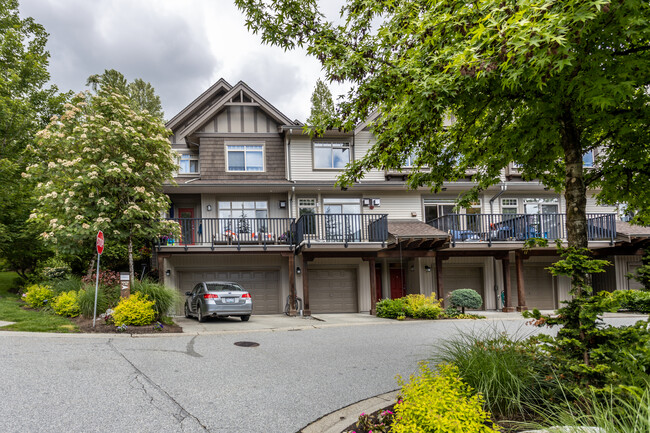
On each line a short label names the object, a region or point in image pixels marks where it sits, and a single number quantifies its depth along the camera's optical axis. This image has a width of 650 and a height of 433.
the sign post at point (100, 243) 10.77
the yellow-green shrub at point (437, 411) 3.27
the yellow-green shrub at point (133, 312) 11.25
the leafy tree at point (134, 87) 29.16
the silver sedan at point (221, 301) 13.58
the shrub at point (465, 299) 16.16
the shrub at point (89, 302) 12.26
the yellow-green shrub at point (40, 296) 15.59
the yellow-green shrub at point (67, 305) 12.77
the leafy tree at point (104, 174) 12.43
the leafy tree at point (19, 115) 19.45
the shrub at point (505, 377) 4.33
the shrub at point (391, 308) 15.76
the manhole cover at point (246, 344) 9.68
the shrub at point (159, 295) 12.31
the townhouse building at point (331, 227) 17.59
